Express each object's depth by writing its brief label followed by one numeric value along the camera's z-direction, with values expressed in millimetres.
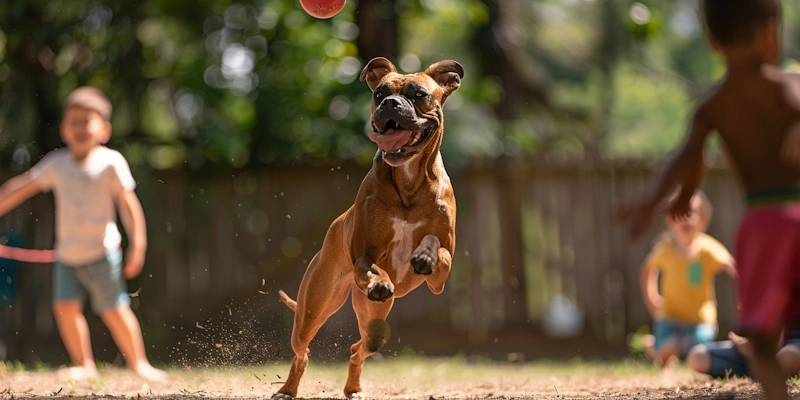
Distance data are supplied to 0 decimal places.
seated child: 15969
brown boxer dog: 9836
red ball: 11965
